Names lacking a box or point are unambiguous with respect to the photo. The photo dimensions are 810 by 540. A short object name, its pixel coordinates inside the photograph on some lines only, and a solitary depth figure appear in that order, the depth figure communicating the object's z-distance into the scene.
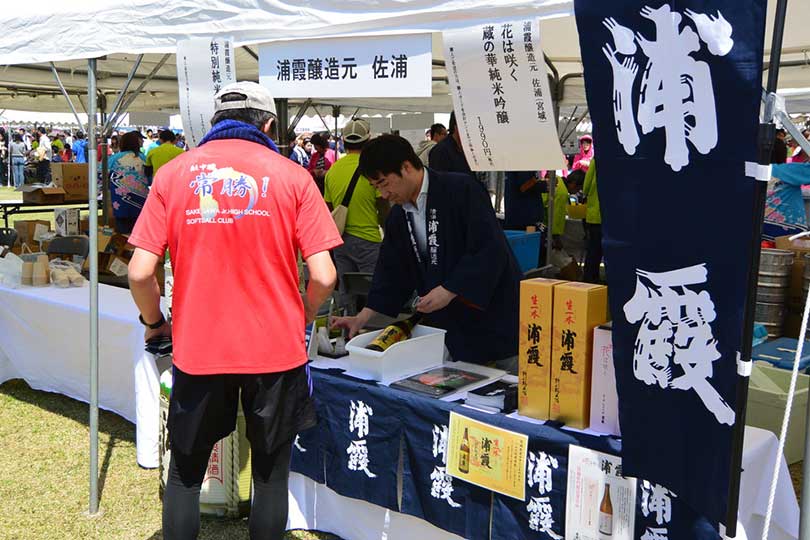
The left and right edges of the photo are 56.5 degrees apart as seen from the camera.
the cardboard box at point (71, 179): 9.45
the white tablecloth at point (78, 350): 3.45
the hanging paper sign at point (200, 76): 2.78
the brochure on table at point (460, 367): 2.47
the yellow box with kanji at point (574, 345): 1.99
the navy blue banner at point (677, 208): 1.39
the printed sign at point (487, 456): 2.13
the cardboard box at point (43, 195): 9.32
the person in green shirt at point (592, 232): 7.21
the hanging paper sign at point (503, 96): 2.23
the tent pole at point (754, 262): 1.35
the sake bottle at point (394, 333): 2.61
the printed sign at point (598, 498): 1.94
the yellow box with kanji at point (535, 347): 2.08
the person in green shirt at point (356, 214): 4.95
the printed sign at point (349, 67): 2.39
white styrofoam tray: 2.53
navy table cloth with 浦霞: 2.04
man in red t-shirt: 1.94
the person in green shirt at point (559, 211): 7.65
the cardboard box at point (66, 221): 6.14
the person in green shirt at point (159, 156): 7.28
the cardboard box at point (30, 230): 6.44
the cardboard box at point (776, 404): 3.22
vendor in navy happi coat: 2.59
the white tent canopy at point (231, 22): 2.28
